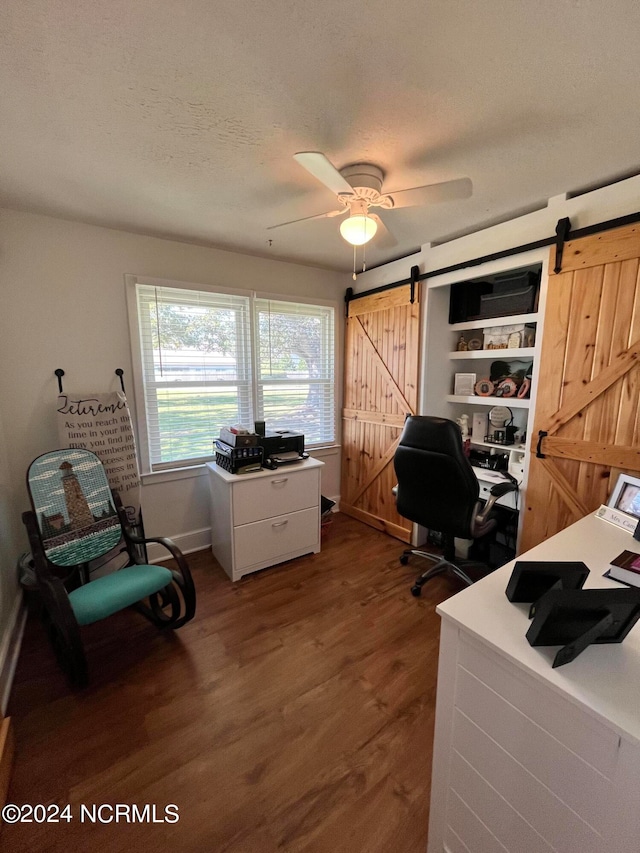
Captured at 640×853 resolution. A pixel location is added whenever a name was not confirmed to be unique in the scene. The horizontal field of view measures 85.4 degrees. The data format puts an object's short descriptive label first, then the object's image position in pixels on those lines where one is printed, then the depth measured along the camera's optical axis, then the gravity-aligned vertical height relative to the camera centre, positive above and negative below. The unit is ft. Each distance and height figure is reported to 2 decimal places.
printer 8.80 -1.83
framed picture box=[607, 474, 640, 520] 5.25 -1.83
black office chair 6.55 -2.14
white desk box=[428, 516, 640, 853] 2.24 -2.64
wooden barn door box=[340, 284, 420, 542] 9.34 -0.58
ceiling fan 4.78 +2.59
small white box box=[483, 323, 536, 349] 7.70 +0.92
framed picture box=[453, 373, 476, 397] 9.11 -0.20
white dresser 7.99 -3.40
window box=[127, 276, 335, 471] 8.54 +0.29
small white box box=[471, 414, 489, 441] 8.87 -1.26
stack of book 3.70 -2.10
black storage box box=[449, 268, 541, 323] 7.45 +1.87
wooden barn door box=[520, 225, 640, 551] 5.70 -0.08
